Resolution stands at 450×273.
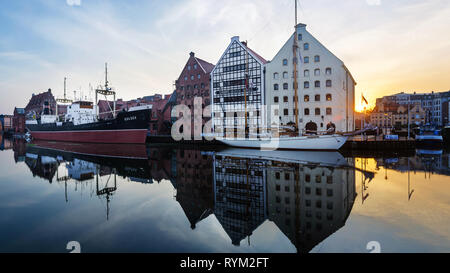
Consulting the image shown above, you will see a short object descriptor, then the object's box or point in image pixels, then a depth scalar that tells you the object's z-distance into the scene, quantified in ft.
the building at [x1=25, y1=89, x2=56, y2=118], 311.06
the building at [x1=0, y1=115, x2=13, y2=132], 398.44
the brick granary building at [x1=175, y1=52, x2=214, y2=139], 147.64
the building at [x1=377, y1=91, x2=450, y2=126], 322.55
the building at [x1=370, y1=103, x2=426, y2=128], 288.47
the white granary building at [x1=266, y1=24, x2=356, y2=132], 116.67
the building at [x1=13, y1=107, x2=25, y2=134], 301.63
